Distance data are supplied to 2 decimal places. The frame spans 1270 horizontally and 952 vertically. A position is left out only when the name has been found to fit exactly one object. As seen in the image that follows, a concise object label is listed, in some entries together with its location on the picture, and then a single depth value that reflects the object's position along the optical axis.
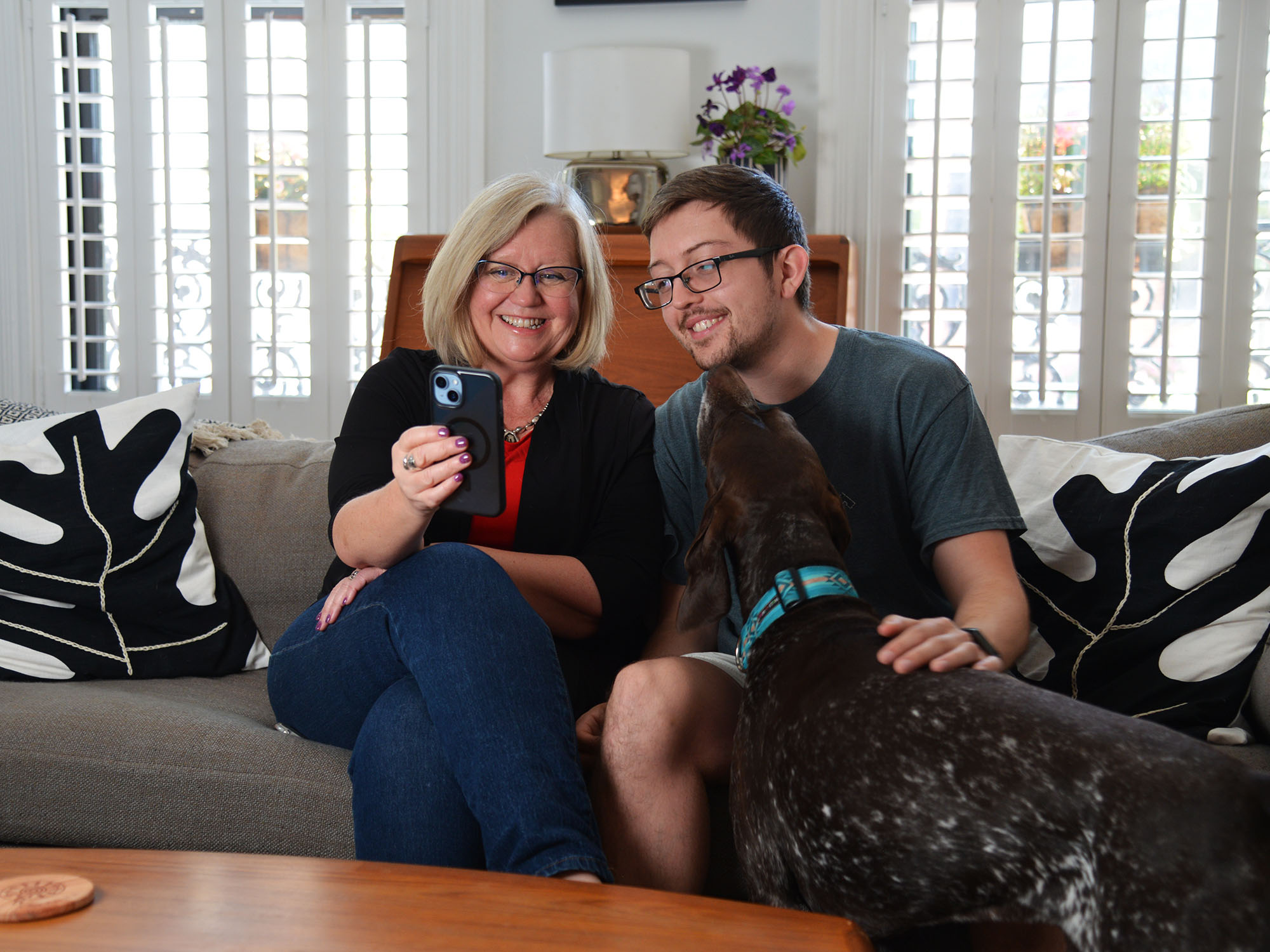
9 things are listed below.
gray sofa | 1.44
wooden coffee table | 0.81
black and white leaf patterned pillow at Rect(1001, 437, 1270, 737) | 1.55
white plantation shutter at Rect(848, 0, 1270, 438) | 3.49
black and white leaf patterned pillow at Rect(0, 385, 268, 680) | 1.81
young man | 1.29
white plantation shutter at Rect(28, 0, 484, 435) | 3.89
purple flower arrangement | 3.48
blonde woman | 1.19
